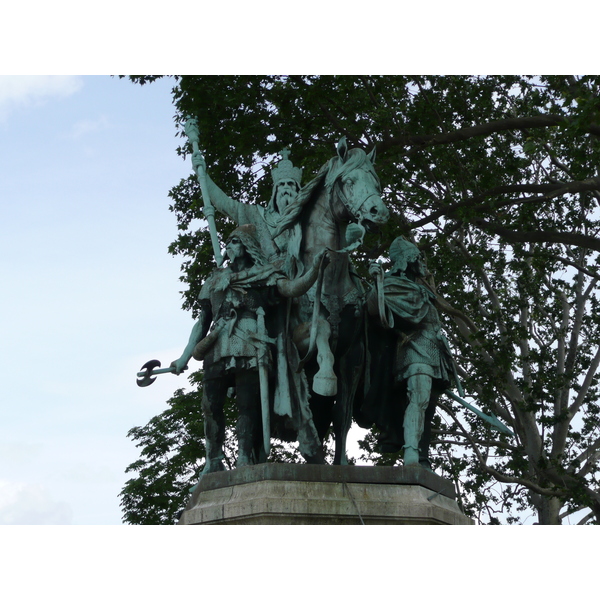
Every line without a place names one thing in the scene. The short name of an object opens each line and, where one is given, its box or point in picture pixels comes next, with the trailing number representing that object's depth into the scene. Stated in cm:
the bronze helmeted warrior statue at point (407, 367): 1022
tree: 1739
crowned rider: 1056
